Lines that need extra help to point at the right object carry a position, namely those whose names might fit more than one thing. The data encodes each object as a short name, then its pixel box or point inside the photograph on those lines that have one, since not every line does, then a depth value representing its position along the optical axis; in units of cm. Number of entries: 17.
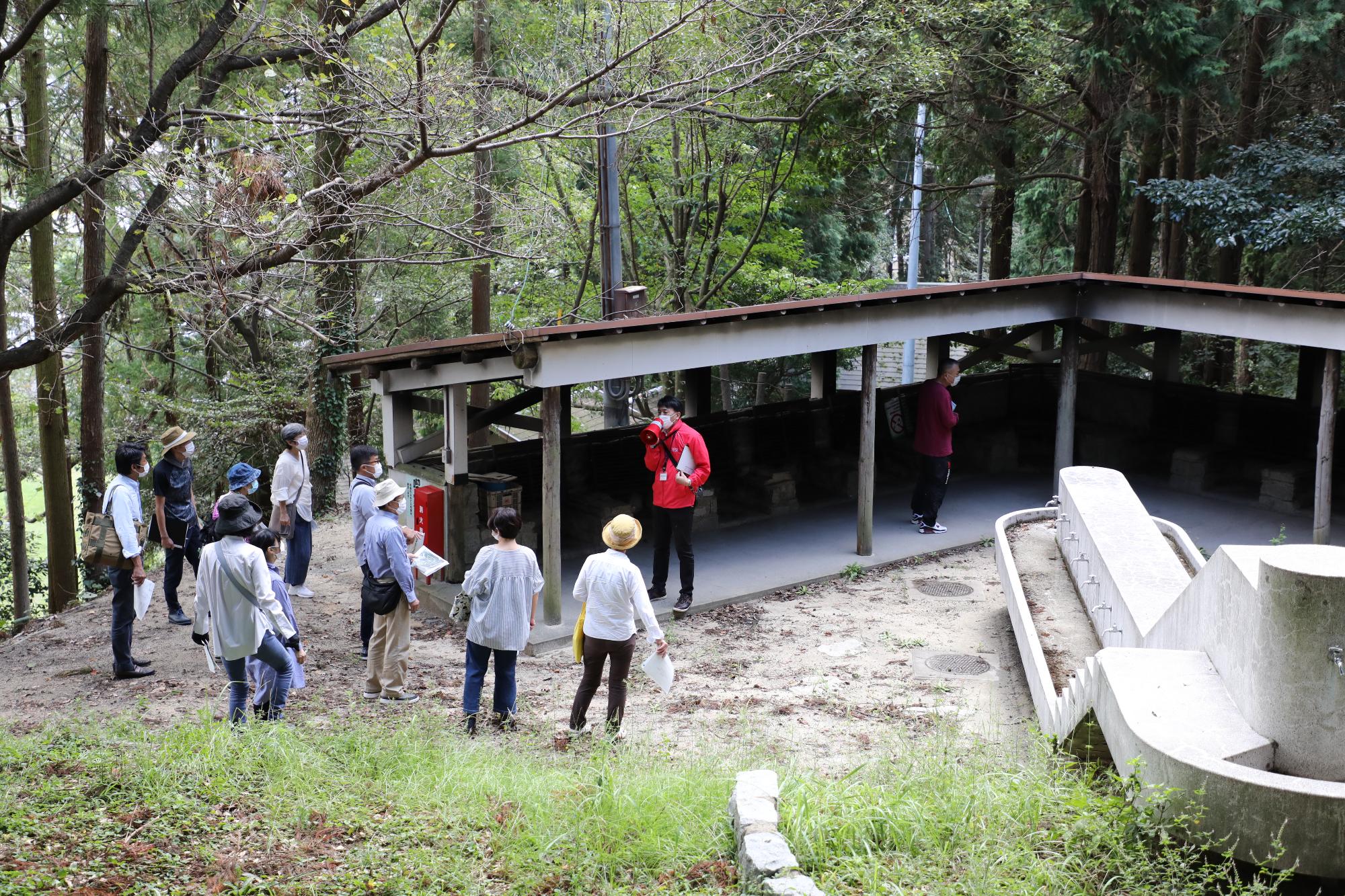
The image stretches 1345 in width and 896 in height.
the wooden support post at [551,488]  927
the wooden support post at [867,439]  1166
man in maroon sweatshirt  1245
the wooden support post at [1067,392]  1360
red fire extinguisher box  1047
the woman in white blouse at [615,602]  662
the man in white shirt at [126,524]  786
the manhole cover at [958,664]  883
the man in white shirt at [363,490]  837
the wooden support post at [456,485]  987
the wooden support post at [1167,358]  1535
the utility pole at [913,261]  2108
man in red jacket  968
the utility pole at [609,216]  1405
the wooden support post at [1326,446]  1091
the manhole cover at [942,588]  1095
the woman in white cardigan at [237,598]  638
